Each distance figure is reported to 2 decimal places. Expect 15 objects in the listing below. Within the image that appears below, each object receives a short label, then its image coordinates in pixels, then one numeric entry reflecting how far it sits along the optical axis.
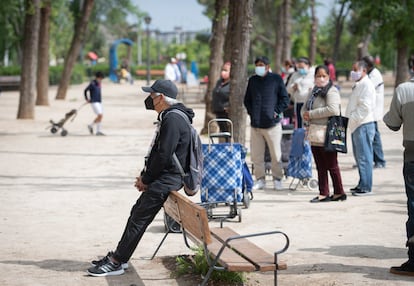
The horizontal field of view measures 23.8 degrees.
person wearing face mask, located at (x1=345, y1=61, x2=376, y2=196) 13.47
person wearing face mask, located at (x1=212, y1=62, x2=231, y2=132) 17.25
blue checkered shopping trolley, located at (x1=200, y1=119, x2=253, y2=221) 11.42
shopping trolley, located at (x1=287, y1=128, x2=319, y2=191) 14.30
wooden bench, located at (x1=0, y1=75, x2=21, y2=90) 57.64
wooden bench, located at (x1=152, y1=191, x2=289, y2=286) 7.09
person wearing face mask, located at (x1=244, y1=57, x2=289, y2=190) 14.10
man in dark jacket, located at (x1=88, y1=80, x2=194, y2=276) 8.12
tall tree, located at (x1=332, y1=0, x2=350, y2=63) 54.26
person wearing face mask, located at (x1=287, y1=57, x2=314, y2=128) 17.88
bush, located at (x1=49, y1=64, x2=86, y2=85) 66.90
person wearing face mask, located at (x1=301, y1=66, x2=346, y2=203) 12.85
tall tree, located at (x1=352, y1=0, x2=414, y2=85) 43.03
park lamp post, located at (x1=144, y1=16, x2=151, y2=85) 65.62
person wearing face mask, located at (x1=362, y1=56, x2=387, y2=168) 15.91
